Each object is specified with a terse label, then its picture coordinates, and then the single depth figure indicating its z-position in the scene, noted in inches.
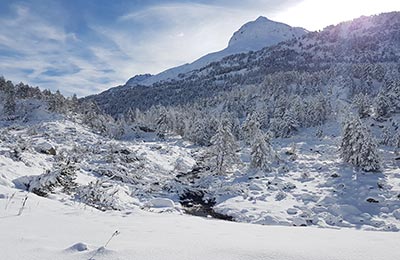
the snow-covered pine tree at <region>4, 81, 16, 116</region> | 2623.0
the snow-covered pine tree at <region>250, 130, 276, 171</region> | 1192.8
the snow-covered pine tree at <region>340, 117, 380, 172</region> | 1121.4
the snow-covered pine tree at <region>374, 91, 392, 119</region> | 2388.0
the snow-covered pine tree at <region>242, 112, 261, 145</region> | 2050.9
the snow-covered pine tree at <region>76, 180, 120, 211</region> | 484.4
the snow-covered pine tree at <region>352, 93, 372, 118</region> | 2443.4
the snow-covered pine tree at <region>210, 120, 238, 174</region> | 1190.9
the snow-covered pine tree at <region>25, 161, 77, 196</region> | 450.6
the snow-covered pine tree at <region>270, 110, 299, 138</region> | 2431.1
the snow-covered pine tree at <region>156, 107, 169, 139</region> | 2576.3
